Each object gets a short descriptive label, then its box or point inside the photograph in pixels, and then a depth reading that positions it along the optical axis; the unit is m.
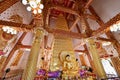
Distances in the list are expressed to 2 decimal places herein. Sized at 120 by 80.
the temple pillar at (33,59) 4.70
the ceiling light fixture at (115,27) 5.91
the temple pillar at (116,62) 8.26
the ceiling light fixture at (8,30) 5.30
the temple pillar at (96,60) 5.97
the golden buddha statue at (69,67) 7.09
